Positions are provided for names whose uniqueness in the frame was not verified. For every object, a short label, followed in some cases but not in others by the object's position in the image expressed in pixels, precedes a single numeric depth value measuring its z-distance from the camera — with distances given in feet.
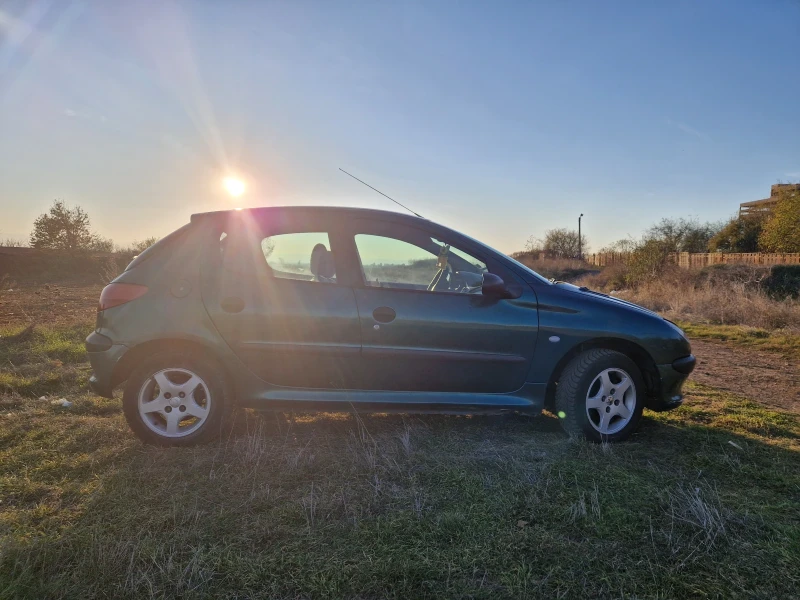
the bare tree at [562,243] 140.46
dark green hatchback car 11.16
